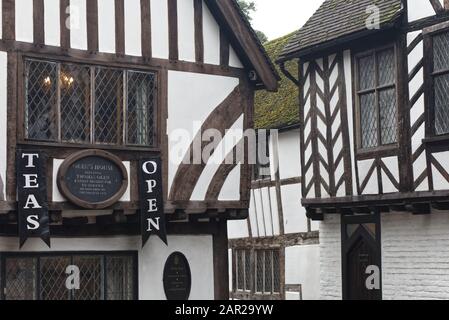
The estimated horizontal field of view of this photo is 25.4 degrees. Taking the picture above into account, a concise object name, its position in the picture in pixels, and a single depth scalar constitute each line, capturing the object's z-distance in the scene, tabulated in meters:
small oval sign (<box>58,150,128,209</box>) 12.77
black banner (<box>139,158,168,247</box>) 13.27
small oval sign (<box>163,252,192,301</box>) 13.91
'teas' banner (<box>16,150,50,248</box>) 12.30
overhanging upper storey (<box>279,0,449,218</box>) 15.16
